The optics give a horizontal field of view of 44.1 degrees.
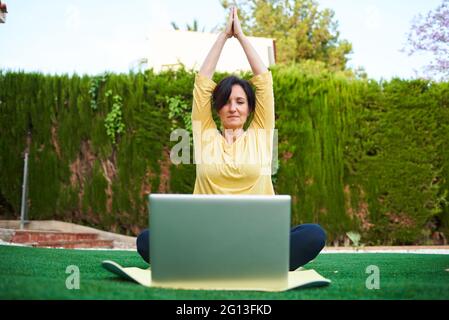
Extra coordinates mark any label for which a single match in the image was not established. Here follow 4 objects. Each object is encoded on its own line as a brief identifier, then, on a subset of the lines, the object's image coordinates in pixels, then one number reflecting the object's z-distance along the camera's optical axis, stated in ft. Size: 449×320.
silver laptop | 7.64
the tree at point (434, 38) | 38.45
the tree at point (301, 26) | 83.71
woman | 9.84
